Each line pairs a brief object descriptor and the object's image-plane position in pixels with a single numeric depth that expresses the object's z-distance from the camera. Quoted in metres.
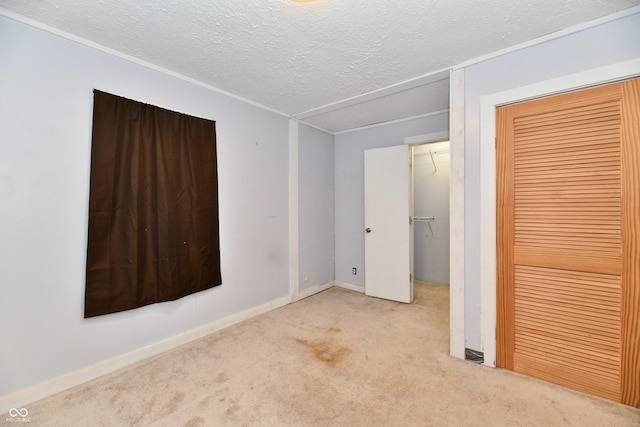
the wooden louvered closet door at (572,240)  1.65
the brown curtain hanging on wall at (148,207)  1.96
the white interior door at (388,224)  3.53
